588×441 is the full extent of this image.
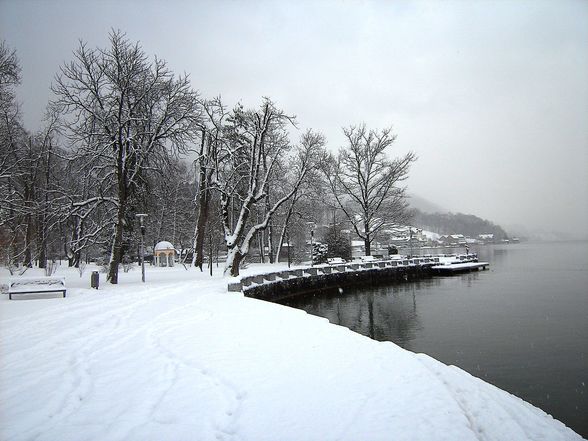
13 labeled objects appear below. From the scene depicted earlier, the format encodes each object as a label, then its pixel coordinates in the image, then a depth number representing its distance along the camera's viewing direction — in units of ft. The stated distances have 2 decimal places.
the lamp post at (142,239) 61.71
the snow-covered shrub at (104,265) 87.74
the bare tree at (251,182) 70.59
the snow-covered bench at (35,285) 44.60
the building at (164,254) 114.93
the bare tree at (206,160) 76.33
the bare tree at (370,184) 139.33
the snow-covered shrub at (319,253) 128.80
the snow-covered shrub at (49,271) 63.75
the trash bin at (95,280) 51.83
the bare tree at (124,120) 56.70
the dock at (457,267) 133.59
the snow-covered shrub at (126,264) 93.50
